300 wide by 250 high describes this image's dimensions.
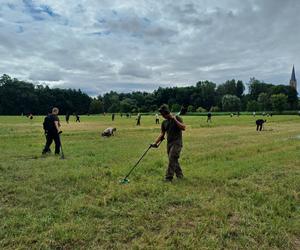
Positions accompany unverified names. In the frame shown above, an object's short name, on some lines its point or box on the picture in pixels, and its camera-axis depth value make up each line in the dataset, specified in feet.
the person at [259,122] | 84.58
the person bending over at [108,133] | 70.03
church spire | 563.81
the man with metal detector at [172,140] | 24.52
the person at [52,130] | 40.91
